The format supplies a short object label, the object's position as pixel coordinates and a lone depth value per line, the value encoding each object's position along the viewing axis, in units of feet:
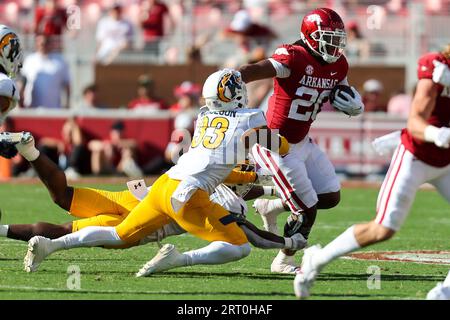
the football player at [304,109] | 48.47
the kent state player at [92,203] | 46.68
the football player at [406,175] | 38.09
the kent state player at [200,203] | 43.06
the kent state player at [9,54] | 46.37
